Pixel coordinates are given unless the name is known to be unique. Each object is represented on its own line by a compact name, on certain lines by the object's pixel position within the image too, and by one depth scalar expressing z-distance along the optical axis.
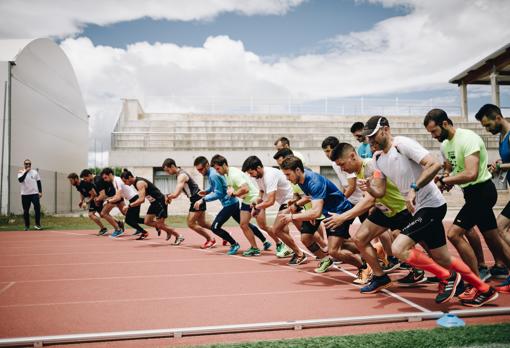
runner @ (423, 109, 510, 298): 4.70
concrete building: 24.06
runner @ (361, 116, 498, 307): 4.18
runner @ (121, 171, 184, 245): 10.09
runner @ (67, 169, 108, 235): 12.20
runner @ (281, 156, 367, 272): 5.71
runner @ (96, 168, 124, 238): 11.32
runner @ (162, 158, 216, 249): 9.15
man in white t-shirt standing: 13.18
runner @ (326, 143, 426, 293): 4.96
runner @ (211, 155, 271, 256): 8.05
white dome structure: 18.34
